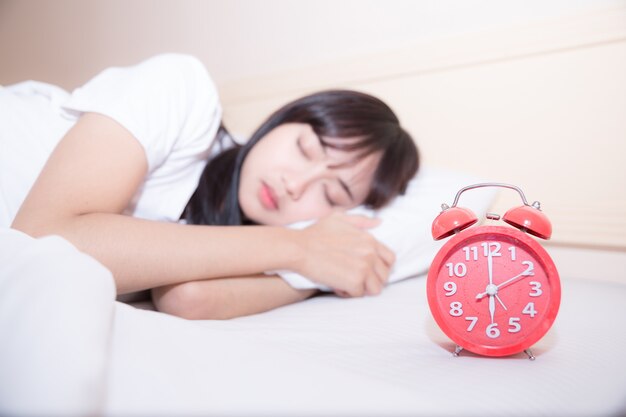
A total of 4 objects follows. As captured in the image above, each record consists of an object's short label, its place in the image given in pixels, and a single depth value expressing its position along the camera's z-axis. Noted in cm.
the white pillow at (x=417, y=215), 106
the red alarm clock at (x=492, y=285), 54
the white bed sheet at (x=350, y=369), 34
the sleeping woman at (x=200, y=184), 77
